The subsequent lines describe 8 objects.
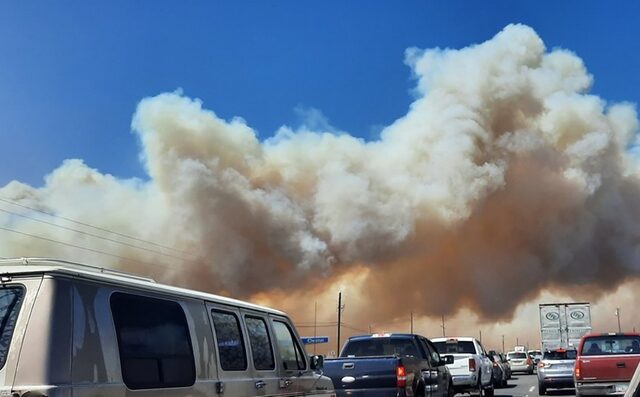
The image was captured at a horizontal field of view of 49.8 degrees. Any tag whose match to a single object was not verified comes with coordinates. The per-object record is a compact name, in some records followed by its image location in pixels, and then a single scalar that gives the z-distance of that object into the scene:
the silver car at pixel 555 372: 19.42
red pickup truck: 13.23
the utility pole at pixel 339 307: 54.95
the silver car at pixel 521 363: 39.41
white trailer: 31.73
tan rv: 3.76
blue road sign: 38.55
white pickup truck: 16.33
